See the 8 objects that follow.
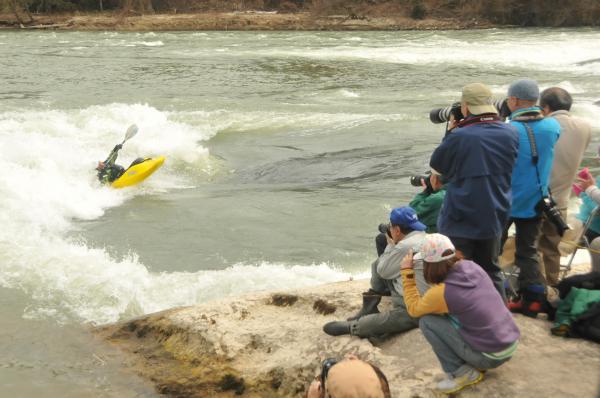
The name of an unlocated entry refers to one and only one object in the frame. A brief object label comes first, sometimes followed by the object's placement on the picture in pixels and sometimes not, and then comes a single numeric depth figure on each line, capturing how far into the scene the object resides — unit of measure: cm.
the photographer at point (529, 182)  906
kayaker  2311
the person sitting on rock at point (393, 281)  901
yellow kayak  2300
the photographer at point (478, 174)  833
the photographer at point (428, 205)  1029
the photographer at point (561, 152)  986
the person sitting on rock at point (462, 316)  743
